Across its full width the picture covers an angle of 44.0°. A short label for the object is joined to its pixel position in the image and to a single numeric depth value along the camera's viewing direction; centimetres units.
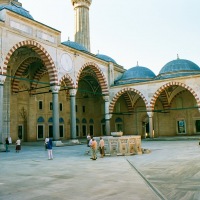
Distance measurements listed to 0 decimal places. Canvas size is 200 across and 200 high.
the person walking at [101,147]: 1020
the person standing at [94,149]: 941
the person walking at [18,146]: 1290
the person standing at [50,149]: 974
